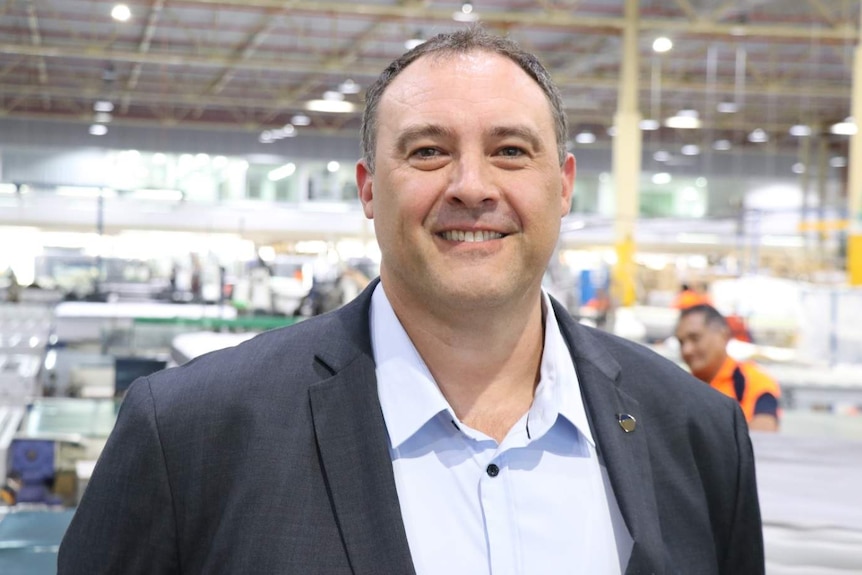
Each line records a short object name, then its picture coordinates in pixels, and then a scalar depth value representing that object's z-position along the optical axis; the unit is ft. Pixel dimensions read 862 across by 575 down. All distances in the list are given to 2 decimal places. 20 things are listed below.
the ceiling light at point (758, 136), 88.87
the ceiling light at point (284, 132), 87.33
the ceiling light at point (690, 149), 94.52
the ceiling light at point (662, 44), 54.90
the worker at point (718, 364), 16.19
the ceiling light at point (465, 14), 48.46
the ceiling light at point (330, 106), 77.57
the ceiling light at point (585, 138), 92.94
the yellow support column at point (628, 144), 53.31
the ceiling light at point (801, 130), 79.86
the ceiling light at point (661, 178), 96.73
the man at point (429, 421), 4.08
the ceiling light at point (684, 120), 81.56
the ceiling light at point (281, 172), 86.22
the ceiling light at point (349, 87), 64.23
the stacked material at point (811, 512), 5.12
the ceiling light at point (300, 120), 87.04
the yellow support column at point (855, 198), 37.42
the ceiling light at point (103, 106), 81.20
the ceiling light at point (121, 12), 52.60
